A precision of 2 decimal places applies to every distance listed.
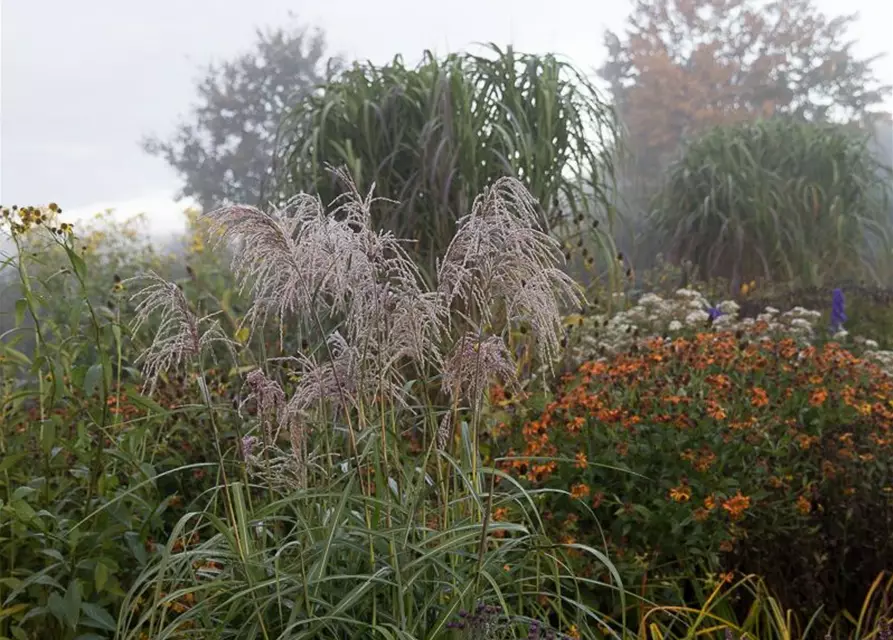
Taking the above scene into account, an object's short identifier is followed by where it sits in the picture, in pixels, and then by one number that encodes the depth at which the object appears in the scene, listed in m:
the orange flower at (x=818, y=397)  2.91
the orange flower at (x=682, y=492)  2.51
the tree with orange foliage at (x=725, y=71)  17.73
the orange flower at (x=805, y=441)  2.78
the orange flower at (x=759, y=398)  2.79
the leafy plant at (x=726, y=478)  2.57
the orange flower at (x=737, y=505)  2.48
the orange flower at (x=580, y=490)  2.51
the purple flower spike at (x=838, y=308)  5.11
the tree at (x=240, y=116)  18.08
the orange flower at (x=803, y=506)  2.59
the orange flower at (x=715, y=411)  2.64
